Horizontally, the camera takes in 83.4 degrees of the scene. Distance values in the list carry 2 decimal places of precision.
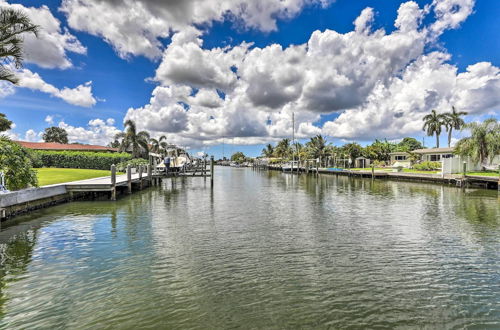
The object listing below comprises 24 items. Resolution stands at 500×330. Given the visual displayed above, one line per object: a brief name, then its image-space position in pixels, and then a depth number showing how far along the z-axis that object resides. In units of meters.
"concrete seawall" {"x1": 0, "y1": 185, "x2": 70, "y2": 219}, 15.38
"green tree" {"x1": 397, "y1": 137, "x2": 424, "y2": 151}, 122.31
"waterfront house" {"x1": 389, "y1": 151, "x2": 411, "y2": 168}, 76.29
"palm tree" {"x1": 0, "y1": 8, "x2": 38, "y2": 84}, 16.38
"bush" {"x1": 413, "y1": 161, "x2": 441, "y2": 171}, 52.89
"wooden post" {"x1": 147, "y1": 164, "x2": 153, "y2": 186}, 36.44
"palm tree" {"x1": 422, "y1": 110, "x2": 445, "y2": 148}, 72.91
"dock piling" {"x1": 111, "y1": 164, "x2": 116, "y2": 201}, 23.80
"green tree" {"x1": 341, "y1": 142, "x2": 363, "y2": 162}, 80.75
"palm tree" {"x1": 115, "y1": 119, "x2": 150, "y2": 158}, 59.94
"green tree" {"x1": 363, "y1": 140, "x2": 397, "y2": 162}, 79.56
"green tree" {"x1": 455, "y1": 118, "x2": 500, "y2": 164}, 39.09
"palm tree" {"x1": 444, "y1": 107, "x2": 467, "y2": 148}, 69.69
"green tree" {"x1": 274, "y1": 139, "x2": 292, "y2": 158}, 132.75
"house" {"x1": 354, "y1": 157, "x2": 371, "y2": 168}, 87.06
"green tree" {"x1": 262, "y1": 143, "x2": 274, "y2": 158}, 159.52
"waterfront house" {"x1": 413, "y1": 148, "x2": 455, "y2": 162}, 58.84
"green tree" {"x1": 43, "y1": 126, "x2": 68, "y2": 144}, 98.75
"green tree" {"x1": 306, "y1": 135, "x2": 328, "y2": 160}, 97.44
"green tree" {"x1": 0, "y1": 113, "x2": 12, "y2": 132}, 36.11
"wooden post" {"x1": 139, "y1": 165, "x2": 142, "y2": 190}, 33.06
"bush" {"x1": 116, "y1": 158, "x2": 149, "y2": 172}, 45.95
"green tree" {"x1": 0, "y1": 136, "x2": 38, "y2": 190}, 15.73
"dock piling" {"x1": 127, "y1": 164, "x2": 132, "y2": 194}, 28.64
